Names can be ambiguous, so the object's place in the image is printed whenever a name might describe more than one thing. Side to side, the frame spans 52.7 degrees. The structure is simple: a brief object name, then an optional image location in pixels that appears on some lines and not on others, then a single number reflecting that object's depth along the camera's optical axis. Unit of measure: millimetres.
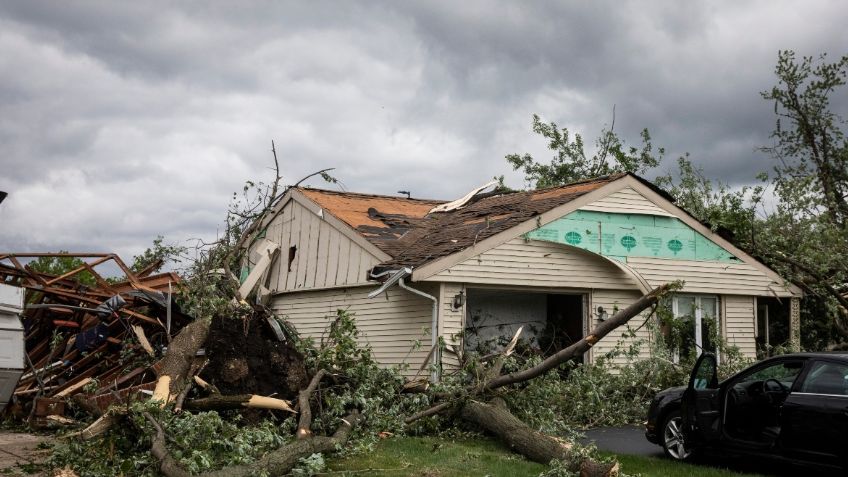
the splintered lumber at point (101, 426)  8867
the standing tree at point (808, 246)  17703
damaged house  15039
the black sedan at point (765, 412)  8555
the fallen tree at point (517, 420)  8751
